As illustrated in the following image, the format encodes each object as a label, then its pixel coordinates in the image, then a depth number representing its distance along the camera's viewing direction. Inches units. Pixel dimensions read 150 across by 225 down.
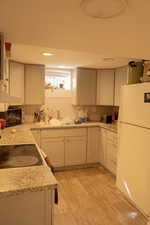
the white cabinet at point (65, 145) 124.6
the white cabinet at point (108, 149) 117.0
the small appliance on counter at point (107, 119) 146.6
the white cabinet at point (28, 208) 41.1
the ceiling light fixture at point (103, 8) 34.2
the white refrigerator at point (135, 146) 74.4
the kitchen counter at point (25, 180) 39.0
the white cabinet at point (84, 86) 143.8
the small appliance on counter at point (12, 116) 113.0
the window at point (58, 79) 151.1
